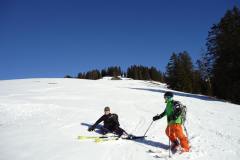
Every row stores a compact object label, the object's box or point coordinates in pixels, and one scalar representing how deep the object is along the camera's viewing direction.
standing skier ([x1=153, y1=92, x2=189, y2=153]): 5.68
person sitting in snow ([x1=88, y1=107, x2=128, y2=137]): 7.91
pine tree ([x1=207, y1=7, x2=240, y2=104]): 20.74
